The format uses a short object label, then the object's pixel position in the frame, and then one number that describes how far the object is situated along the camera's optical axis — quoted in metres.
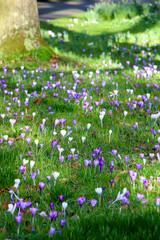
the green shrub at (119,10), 29.30
